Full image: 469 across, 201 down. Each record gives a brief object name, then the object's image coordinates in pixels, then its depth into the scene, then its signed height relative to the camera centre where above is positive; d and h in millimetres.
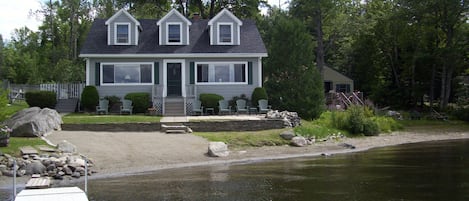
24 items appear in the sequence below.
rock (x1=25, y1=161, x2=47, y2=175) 16141 -2160
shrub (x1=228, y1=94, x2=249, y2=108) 30781 -2
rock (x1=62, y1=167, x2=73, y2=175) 16273 -2259
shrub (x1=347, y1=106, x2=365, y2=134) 28297 -1101
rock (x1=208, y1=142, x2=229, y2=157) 20625 -2013
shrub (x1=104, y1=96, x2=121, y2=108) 30172 -9
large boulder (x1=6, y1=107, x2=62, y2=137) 19958 -921
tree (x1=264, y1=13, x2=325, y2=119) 29750 +1669
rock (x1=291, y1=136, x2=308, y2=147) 23938 -1939
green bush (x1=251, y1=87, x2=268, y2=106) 30238 +293
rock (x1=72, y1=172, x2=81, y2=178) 16203 -2371
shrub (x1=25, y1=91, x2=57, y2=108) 29312 +73
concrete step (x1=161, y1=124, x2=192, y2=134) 24297 -1385
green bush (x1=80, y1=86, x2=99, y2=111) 29734 +106
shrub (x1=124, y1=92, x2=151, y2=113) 29766 -66
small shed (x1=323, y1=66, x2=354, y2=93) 50156 +1860
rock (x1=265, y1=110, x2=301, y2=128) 25867 -865
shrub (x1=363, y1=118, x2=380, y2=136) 28719 -1560
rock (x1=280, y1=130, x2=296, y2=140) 24344 -1660
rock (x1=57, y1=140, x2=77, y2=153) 18453 -1714
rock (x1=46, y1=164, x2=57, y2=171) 16297 -2139
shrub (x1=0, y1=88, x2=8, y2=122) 18312 -152
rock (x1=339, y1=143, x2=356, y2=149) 24328 -2161
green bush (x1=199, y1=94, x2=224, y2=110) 29828 -4
